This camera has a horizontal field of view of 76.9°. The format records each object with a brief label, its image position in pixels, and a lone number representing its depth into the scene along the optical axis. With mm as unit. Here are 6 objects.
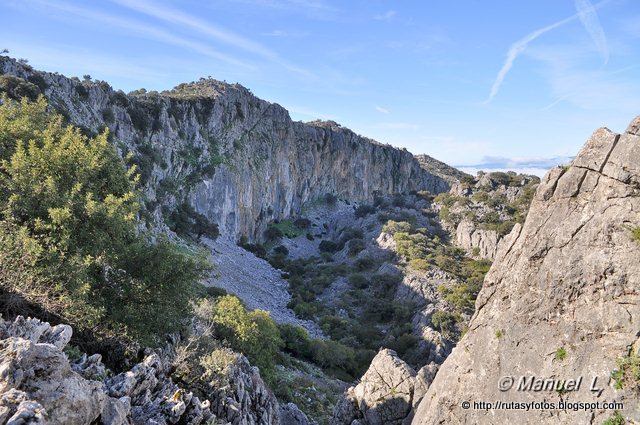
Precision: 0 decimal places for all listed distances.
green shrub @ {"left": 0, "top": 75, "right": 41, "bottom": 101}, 29203
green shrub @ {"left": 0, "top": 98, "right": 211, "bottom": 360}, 10102
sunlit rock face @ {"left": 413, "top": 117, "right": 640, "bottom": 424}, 9344
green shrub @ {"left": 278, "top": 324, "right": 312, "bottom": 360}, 31609
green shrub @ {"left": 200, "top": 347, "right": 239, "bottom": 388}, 11750
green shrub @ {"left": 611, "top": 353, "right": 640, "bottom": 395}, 8688
